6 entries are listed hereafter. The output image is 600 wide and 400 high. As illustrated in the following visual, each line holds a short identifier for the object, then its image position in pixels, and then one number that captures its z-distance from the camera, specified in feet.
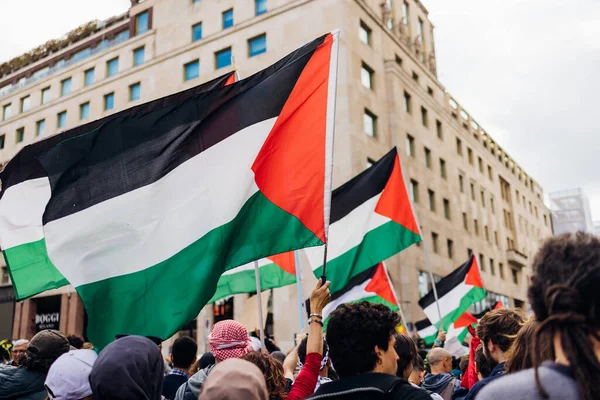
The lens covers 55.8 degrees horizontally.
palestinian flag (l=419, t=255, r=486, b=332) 41.32
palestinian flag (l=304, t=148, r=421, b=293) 27.55
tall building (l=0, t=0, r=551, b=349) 90.63
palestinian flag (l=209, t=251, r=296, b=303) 29.58
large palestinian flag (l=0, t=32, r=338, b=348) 15.11
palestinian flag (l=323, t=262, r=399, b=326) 30.60
